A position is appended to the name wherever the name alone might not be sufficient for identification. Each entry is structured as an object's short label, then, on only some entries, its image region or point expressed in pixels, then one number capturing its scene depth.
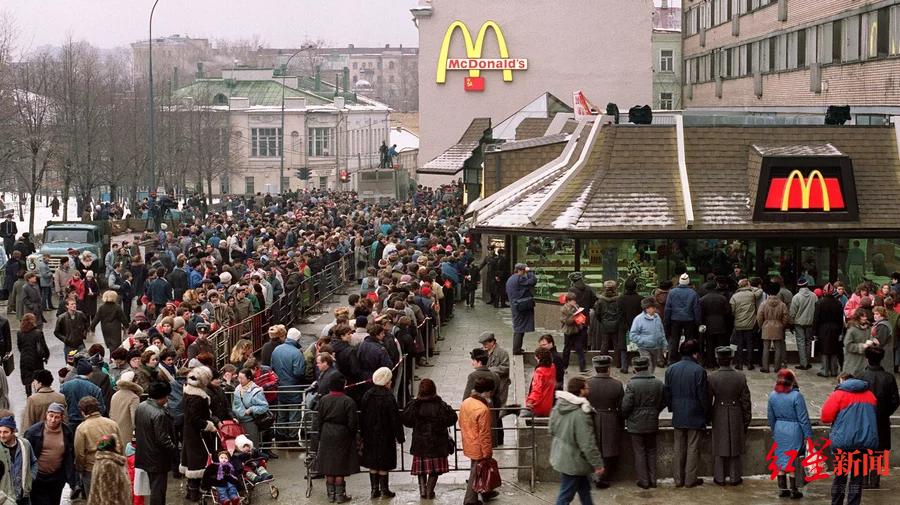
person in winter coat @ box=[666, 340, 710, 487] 15.23
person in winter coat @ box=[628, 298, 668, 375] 19.78
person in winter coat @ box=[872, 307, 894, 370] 18.92
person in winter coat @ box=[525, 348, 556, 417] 15.85
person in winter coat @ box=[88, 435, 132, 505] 12.21
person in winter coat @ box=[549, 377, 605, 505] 13.43
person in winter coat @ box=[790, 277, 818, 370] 20.80
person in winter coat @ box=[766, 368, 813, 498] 14.57
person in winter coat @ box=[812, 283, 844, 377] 20.30
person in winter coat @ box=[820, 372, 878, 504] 14.09
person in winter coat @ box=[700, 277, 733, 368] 20.73
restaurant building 24.36
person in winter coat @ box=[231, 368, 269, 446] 16.11
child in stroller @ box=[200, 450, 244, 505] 14.85
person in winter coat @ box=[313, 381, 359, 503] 14.86
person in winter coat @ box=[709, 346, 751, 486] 15.24
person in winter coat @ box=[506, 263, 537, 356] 22.72
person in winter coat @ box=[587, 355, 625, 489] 15.16
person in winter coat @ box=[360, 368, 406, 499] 14.98
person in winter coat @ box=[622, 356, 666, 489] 15.20
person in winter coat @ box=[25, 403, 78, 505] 14.12
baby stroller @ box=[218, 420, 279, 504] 15.13
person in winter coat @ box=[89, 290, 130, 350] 23.84
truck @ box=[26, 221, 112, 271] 37.09
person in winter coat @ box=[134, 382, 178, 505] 14.40
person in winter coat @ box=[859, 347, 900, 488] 14.73
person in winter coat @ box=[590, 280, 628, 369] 21.22
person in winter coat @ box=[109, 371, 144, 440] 15.42
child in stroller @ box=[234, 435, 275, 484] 15.16
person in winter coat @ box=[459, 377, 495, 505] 14.54
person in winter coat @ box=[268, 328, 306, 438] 17.77
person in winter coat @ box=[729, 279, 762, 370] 20.83
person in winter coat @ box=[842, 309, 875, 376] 18.67
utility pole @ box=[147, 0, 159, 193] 51.95
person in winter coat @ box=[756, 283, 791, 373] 20.56
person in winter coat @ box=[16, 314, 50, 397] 19.73
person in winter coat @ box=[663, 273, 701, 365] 20.53
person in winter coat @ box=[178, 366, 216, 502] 14.76
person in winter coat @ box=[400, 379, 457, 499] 14.86
